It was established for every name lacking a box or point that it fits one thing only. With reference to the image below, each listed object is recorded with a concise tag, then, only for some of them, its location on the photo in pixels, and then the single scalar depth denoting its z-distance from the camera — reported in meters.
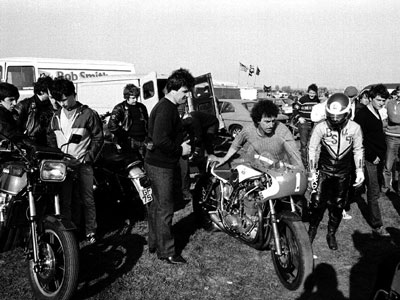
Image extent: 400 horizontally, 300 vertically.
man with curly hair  3.72
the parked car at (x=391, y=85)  19.35
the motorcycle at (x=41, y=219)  2.79
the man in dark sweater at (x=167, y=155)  3.57
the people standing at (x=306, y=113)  9.19
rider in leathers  3.88
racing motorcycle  3.20
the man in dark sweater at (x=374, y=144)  4.66
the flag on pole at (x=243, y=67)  29.91
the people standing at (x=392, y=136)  6.50
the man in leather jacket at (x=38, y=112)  5.00
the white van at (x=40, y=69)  12.44
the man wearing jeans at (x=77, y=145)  3.97
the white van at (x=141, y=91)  9.85
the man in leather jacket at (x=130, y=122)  6.18
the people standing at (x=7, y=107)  4.00
